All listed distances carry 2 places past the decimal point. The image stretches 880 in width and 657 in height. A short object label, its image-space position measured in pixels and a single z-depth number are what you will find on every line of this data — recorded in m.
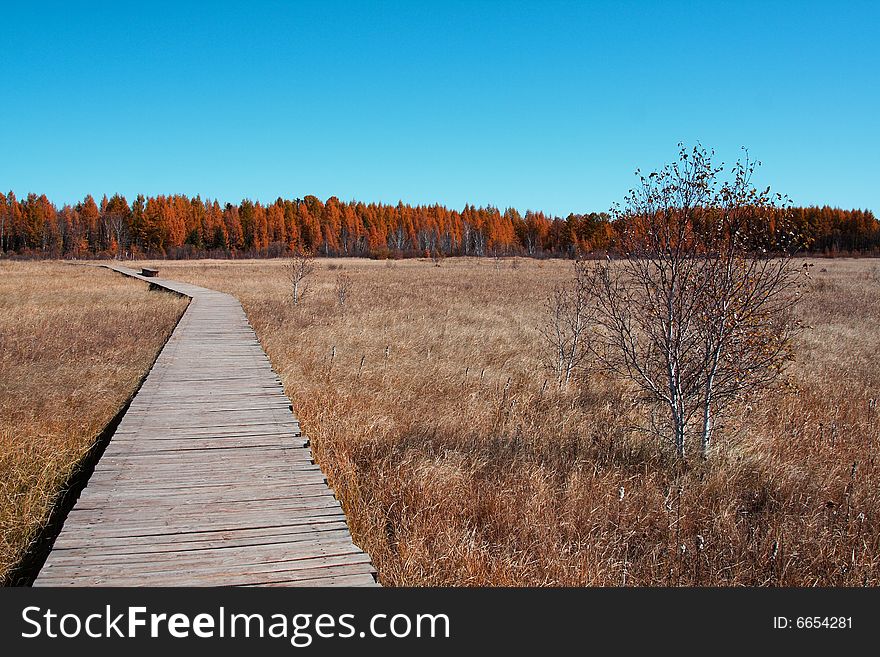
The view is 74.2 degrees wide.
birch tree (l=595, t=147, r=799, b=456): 5.28
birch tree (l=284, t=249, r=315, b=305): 19.20
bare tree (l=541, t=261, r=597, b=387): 8.75
